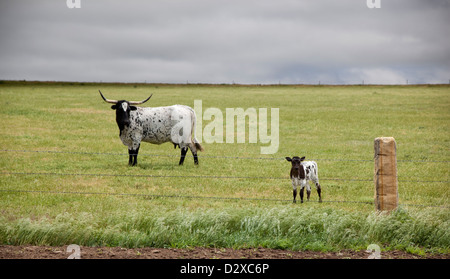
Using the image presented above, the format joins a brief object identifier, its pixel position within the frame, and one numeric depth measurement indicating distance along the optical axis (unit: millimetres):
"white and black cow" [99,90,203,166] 16906
